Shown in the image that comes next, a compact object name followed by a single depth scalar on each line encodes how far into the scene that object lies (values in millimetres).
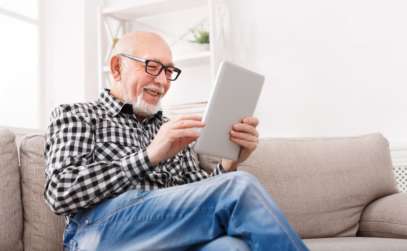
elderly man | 1086
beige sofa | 1551
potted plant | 2691
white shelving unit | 2787
